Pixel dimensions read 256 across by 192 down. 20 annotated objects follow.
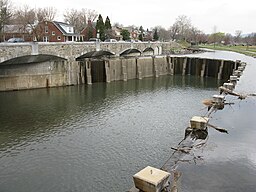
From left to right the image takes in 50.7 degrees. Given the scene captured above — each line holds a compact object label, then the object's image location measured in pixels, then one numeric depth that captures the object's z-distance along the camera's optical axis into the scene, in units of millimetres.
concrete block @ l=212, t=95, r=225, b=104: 20703
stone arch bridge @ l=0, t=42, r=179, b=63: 31806
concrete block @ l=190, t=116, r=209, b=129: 14859
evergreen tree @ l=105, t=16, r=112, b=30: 84800
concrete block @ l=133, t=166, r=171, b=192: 8711
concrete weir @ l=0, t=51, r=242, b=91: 35438
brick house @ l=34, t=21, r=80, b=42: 61406
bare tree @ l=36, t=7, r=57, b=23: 68938
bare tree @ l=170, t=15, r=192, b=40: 141500
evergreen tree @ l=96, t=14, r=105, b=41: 77375
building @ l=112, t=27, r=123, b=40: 93562
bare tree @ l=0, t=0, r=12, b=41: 48362
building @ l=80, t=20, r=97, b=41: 79250
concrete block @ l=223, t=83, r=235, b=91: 26109
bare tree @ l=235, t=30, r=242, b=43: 183500
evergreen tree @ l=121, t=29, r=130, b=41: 90544
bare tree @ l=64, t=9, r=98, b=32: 97988
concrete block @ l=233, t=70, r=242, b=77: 35534
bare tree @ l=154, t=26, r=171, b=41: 147375
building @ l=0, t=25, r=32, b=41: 62375
